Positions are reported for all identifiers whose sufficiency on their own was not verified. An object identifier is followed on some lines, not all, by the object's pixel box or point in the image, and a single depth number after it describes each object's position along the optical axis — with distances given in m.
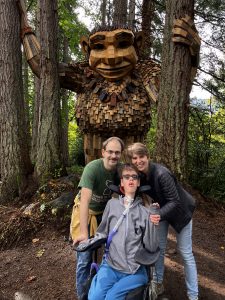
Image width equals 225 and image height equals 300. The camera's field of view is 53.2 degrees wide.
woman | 1.76
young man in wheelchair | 1.61
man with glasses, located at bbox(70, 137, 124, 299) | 1.85
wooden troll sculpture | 2.78
